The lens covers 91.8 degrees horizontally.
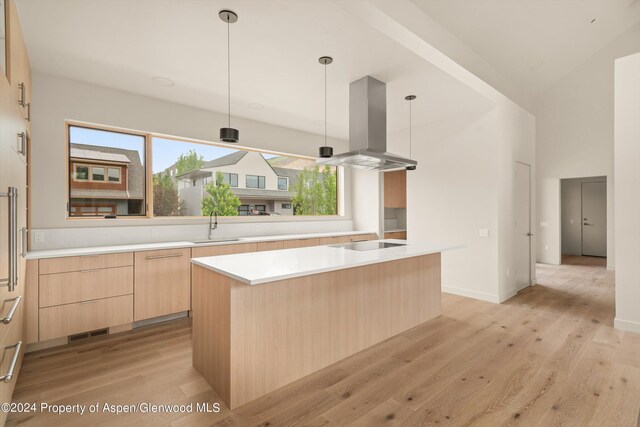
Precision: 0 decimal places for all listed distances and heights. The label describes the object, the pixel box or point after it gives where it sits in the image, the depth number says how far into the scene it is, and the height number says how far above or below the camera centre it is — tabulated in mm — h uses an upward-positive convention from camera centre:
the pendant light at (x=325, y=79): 2928 +1461
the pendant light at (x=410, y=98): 3867 +1464
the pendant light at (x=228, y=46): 2290 +1470
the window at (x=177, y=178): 3658 +525
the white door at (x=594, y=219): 8125 -159
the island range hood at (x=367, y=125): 3271 +966
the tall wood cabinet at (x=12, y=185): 1624 +186
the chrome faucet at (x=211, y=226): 4418 -173
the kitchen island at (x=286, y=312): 2021 -758
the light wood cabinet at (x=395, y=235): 6901 -487
